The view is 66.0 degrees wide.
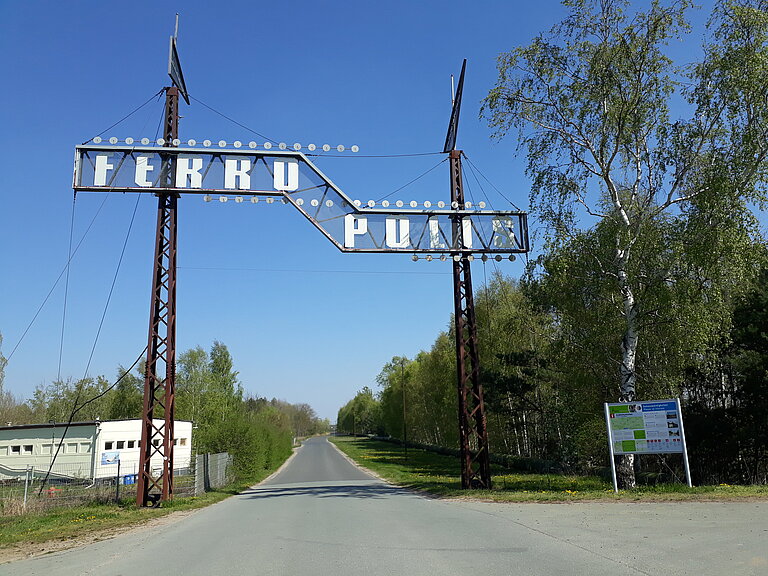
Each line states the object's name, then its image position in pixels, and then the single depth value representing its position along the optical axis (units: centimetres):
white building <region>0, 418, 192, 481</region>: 3403
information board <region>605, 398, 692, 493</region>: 1702
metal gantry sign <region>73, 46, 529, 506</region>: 1773
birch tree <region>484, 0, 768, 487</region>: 1698
